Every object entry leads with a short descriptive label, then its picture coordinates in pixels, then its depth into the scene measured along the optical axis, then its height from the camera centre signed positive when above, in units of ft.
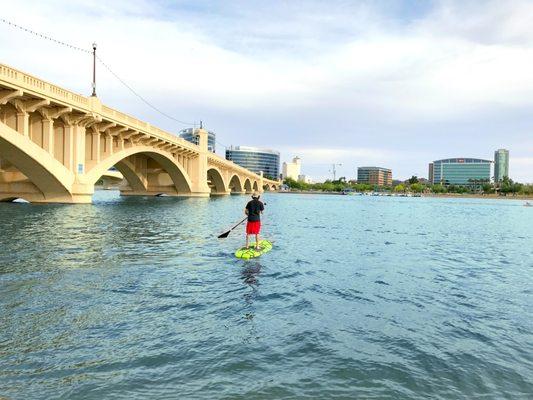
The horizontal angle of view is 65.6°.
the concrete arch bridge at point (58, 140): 105.60 +15.04
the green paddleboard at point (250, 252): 50.93 -8.36
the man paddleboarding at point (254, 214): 55.62 -3.78
